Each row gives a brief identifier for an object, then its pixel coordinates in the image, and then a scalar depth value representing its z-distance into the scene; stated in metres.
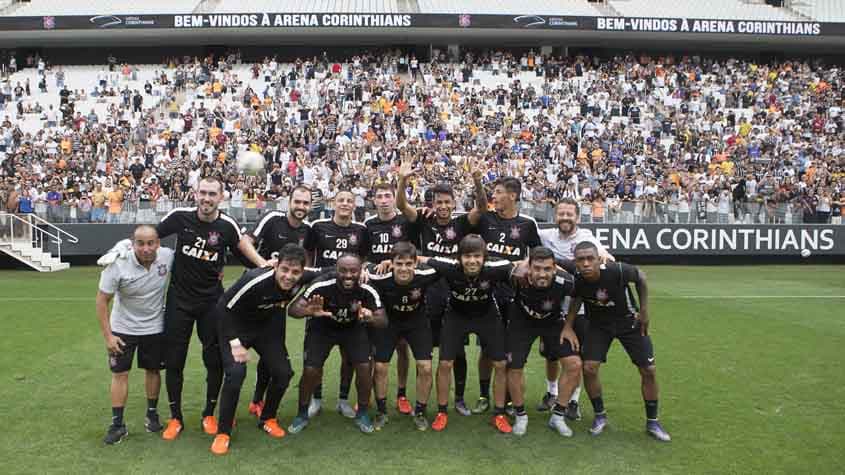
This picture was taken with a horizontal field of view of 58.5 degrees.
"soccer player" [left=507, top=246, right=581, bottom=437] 6.73
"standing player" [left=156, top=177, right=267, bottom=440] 6.89
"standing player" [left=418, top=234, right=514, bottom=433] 6.86
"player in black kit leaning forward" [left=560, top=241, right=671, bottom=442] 6.77
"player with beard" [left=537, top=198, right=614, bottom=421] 7.47
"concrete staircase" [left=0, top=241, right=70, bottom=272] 20.28
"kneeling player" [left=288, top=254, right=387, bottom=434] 6.71
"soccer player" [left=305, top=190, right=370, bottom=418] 7.75
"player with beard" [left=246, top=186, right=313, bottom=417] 7.75
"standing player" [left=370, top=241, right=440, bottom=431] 7.00
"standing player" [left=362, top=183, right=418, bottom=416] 7.77
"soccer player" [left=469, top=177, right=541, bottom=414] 7.62
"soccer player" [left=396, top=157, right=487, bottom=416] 7.64
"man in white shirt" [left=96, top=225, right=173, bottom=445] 6.54
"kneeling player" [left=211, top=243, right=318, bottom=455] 6.49
